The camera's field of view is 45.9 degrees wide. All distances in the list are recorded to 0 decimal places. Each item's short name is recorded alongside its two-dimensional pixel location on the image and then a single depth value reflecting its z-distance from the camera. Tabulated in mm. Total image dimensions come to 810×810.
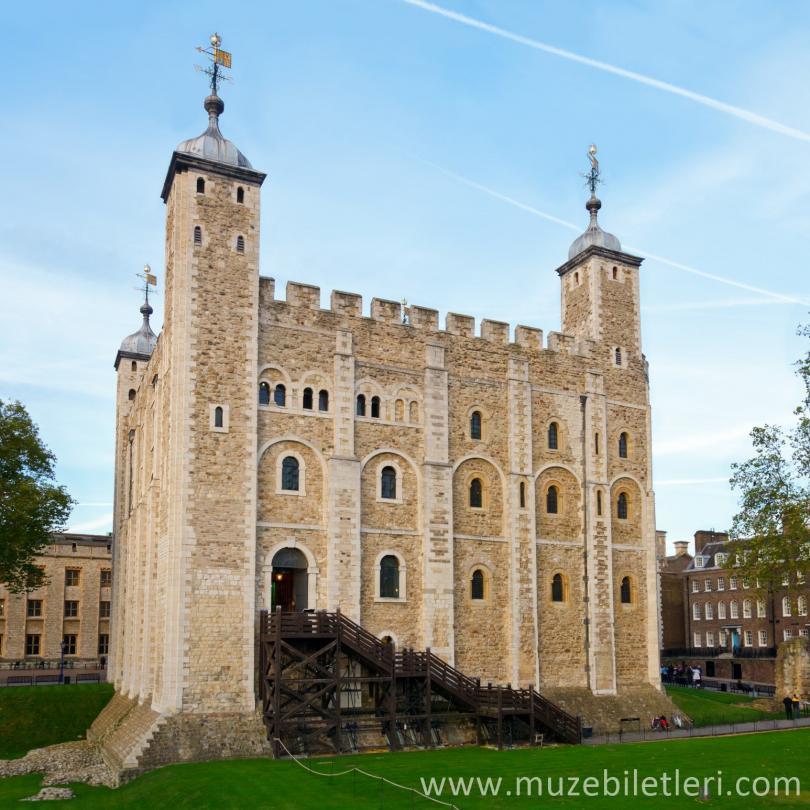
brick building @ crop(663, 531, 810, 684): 59531
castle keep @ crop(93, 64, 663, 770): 28969
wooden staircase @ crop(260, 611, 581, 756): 27938
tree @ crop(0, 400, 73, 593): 39625
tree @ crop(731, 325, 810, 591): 35969
